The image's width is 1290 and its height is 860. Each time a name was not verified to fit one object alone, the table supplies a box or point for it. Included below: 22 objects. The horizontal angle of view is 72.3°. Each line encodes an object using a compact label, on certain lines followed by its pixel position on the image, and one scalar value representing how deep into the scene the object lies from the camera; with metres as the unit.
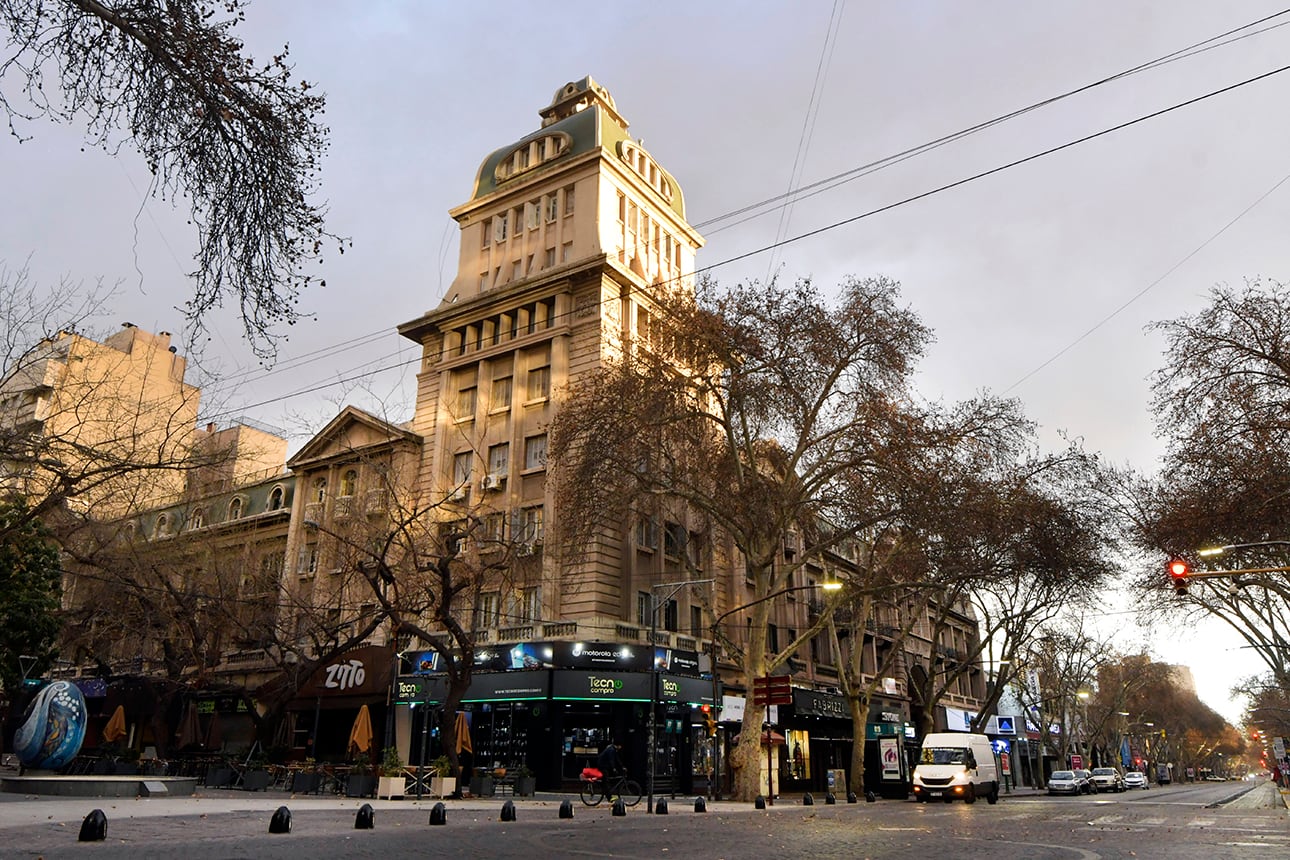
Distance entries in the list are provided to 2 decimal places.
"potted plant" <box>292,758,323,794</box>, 26.50
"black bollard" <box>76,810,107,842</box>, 10.36
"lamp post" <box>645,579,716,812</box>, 20.83
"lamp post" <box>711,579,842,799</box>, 27.16
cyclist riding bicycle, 24.42
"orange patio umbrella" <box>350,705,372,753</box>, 27.91
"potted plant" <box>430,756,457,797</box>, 23.44
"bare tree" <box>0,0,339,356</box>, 5.84
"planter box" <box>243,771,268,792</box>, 26.78
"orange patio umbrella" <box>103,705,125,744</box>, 34.95
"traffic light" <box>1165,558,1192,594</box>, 17.38
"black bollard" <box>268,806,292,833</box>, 12.32
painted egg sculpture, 22.11
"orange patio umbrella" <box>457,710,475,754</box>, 26.73
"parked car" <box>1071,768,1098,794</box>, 53.02
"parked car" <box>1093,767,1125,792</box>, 53.29
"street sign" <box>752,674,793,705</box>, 24.28
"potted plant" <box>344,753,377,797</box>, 24.23
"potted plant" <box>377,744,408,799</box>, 22.73
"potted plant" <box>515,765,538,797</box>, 26.64
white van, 32.12
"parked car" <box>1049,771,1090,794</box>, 50.22
